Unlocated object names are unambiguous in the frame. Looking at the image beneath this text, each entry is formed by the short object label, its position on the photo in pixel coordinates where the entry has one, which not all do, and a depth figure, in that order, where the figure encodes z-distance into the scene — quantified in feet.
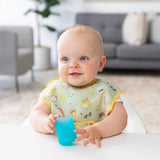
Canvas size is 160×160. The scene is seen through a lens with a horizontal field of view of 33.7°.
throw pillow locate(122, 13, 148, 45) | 11.85
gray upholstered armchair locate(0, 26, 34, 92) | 8.89
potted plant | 12.69
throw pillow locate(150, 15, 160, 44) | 12.25
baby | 1.91
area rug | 7.02
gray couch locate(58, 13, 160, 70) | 11.28
